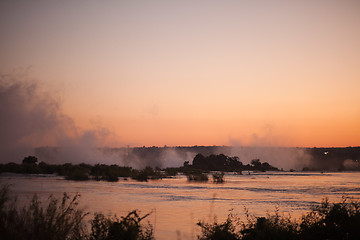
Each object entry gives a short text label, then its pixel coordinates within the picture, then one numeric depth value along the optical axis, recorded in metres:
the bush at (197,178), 49.38
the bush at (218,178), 46.25
